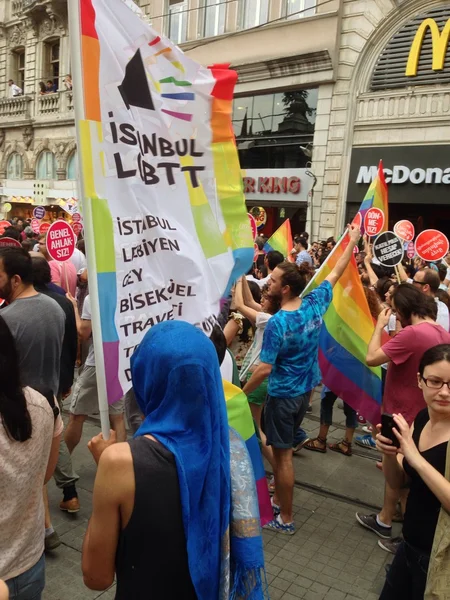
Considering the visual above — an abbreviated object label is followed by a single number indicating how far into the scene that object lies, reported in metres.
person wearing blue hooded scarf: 1.37
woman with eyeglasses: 2.05
